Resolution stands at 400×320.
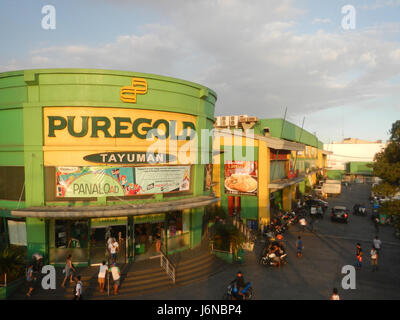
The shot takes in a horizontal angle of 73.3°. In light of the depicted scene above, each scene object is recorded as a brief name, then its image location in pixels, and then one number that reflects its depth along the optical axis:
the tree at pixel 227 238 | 18.69
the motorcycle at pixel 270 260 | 17.91
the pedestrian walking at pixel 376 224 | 27.27
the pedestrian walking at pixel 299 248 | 19.66
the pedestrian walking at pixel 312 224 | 27.62
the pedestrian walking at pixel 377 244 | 19.47
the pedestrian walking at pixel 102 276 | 14.18
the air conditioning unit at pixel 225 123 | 40.98
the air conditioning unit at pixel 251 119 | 36.31
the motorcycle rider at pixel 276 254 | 17.89
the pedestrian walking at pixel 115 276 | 14.03
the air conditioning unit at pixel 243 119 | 36.54
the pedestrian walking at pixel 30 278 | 14.55
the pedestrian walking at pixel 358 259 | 17.36
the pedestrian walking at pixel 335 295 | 11.55
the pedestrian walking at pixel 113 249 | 16.59
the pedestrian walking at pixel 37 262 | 16.17
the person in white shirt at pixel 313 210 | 32.19
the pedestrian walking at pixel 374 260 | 17.30
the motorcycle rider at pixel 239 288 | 13.24
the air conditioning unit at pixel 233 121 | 39.86
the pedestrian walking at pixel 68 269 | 14.86
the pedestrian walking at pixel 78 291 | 12.84
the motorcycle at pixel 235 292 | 13.34
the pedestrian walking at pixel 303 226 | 26.15
